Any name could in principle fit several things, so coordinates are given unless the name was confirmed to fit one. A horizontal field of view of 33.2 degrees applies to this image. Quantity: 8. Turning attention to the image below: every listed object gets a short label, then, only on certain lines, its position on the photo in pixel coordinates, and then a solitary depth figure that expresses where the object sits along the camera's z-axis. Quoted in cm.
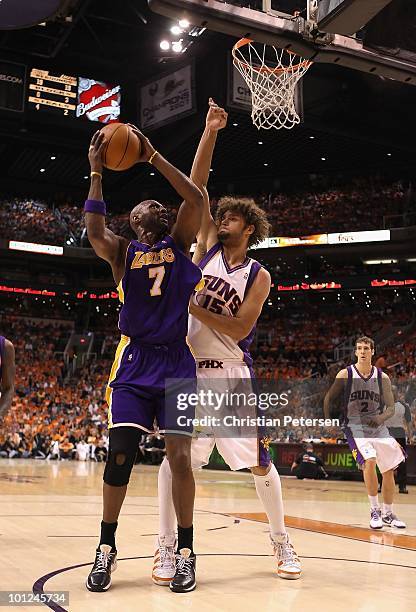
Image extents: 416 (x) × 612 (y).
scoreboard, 2080
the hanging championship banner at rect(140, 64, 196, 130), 1911
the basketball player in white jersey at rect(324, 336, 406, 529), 719
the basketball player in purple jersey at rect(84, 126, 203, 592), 362
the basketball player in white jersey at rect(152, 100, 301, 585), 397
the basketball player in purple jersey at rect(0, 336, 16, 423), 521
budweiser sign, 2145
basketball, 374
